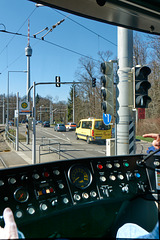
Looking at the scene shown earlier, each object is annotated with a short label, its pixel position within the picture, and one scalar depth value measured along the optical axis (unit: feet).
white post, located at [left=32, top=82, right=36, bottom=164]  33.84
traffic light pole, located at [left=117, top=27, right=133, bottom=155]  16.61
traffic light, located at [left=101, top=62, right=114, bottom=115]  16.65
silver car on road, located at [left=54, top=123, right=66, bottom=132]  121.90
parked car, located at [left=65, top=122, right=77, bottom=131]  127.65
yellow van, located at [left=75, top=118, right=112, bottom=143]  61.52
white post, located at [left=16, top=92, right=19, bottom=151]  48.96
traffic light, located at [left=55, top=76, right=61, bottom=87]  50.94
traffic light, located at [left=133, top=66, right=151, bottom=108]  15.32
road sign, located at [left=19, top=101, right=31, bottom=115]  40.37
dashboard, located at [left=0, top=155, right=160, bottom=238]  5.84
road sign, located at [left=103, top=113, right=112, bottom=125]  19.30
